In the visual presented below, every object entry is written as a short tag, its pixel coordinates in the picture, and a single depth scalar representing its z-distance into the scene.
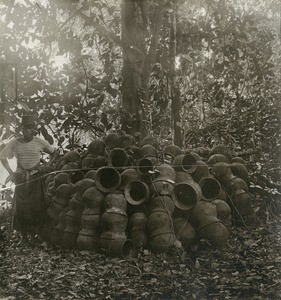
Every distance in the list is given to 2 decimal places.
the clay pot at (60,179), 6.88
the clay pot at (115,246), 5.57
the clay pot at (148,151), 6.64
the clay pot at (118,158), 6.59
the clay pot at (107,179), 6.09
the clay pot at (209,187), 6.41
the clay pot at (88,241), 5.79
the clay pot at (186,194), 6.07
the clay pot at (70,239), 6.12
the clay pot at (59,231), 6.35
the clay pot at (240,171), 7.09
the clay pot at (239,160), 7.34
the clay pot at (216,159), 7.07
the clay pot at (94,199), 6.00
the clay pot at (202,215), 5.92
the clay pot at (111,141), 7.21
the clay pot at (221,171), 6.88
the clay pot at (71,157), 7.31
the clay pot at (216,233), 5.82
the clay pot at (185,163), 6.58
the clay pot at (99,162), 6.72
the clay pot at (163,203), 5.94
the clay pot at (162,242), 5.64
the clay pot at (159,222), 5.75
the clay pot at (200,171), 6.64
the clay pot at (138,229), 5.79
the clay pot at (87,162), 6.93
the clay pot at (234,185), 6.73
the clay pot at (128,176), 6.21
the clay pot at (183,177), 6.41
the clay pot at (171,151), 7.09
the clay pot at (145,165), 6.30
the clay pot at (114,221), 5.70
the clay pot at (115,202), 5.87
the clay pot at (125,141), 7.13
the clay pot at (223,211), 6.31
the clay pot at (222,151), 7.43
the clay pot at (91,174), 6.53
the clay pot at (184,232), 5.87
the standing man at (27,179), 6.89
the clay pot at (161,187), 6.05
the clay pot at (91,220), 5.89
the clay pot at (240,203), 6.62
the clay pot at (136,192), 6.00
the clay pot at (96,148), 7.13
